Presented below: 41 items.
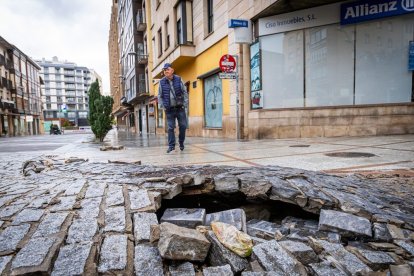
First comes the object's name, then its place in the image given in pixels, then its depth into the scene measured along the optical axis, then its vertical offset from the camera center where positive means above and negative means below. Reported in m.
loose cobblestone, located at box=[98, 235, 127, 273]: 1.37 -0.69
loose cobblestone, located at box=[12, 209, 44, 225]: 1.87 -0.63
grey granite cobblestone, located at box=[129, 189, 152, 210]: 2.10 -0.61
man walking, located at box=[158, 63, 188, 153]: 5.59 +0.55
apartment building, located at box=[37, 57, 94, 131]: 96.34 +11.75
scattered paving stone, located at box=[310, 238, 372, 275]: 1.44 -0.77
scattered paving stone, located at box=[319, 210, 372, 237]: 1.80 -0.71
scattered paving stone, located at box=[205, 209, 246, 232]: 2.01 -0.74
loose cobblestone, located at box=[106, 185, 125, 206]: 2.17 -0.60
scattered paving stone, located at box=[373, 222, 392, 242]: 1.73 -0.73
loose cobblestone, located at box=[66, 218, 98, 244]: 1.61 -0.65
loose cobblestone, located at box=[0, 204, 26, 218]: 2.01 -0.63
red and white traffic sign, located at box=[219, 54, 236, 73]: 8.45 +1.73
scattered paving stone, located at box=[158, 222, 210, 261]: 1.47 -0.67
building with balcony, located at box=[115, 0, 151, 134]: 23.59 +5.53
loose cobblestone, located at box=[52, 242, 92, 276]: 1.32 -0.68
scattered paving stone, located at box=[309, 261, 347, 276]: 1.41 -0.78
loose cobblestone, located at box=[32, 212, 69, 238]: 1.67 -0.64
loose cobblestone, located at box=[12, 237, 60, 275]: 1.31 -0.66
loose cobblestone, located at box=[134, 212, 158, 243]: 1.65 -0.65
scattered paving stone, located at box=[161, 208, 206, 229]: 2.05 -0.73
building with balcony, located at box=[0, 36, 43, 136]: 38.37 +5.13
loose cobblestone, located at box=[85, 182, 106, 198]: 2.37 -0.59
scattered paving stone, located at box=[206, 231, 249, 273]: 1.49 -0.76
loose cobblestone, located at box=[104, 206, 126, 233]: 1.75 -0.64
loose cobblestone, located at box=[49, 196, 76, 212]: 2.06 -0.61
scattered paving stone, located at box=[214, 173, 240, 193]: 2.64 -0.61
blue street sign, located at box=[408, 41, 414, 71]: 7.98 +1.69
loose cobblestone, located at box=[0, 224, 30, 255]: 1.51 -0.65
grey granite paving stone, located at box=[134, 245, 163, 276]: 1.36 -0.71
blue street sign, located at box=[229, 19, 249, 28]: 8.56 +2.99
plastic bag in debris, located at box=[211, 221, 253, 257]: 1.60 -0.71
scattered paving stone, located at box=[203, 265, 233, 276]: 1.39 -0.76
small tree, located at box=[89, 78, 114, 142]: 11.33 +0.54
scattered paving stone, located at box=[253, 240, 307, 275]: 1.43 -0.75
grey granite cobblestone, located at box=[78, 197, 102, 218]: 1.94 -0.62
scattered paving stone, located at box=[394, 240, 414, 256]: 1.60 -0.76
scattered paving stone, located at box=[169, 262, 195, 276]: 1.40 -0.76
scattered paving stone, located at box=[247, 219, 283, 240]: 1.90 -0.79
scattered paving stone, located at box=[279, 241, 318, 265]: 1.53 -0.75
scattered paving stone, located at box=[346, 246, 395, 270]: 1.48 -0.78
